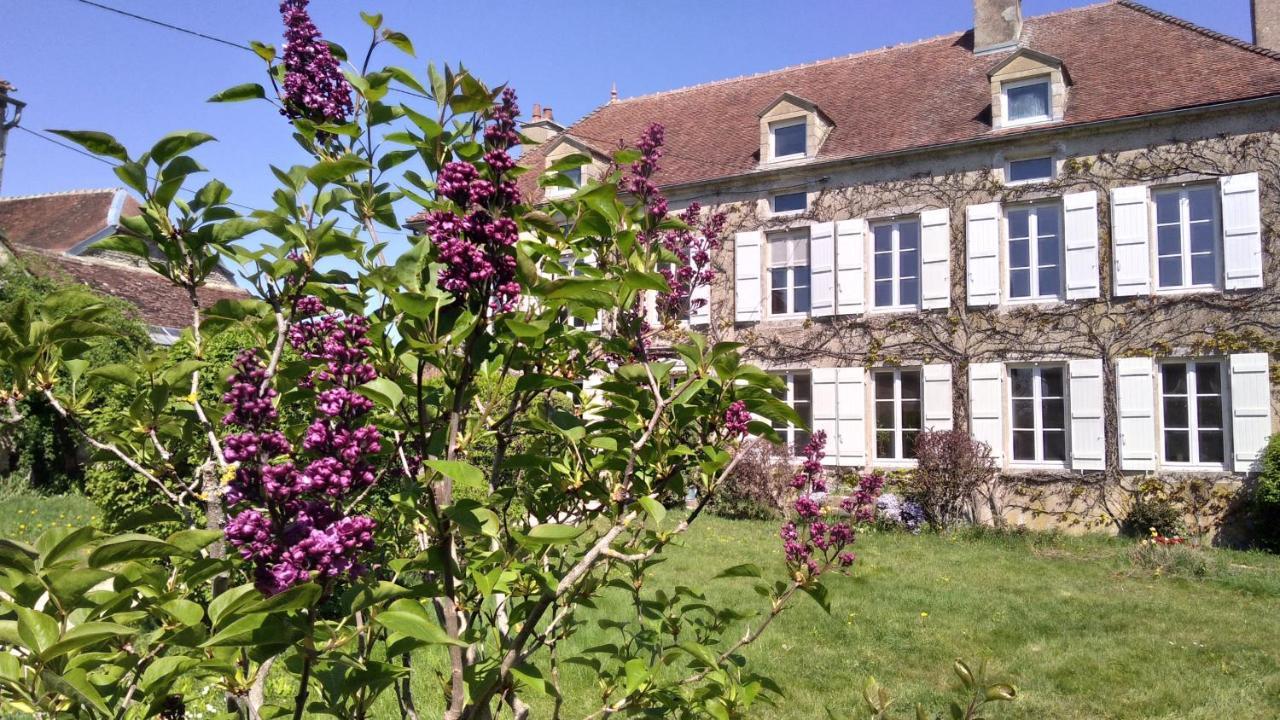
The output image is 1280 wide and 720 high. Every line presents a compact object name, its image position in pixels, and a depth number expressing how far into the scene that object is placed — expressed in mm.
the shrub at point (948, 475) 12234
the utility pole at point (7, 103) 15305
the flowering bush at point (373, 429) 1179
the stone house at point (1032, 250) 11625
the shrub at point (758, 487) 13422
